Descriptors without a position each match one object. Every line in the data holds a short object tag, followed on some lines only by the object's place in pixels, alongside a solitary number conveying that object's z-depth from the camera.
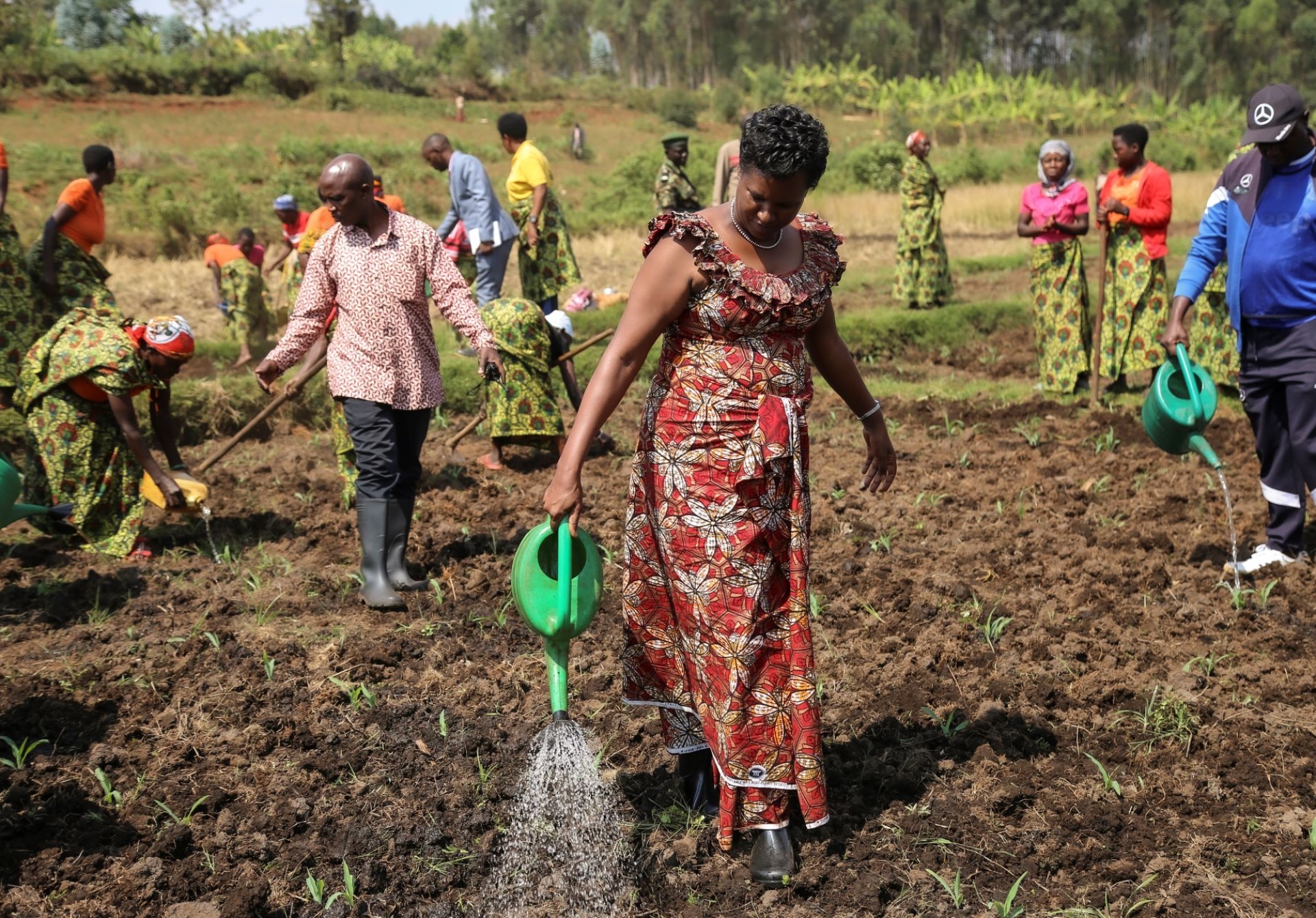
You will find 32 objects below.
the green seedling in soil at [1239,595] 4.75
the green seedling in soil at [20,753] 3.67
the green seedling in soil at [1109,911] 2.93
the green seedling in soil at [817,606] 4.67
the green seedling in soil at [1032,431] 7.09
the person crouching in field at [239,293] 10.25
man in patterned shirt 4.80
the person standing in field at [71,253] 6.95
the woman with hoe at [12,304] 7.11
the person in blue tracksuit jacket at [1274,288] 4.73
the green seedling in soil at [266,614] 4.79
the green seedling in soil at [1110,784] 3.47
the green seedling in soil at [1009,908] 2.89
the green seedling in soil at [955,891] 2.97
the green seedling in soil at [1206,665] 4.24
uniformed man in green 9.68
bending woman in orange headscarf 5.22
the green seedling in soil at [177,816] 3.40
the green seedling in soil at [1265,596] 4.70
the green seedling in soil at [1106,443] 6.89
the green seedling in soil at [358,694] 4.09
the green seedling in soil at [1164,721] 3.78
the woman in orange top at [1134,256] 7.66
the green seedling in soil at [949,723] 3.80
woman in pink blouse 8.05
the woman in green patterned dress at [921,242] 11.77
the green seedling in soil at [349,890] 3.06
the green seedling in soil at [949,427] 7.39
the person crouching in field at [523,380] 6.76
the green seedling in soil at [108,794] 3.51
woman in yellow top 8.71
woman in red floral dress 2.92
